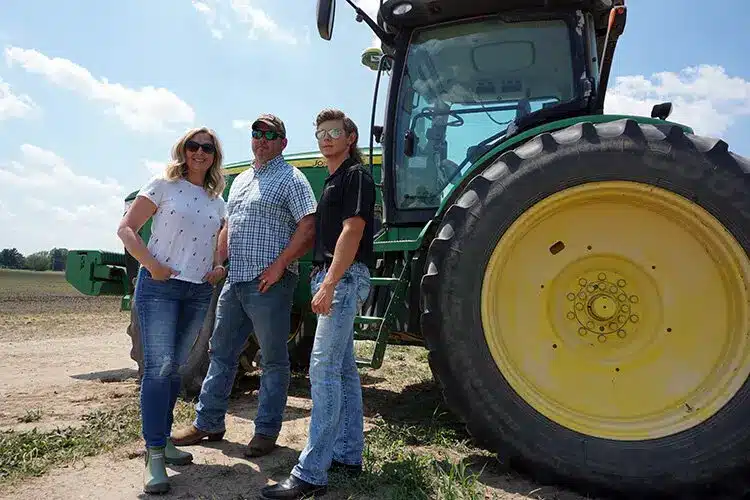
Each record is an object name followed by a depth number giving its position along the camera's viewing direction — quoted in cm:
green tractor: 249
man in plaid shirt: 304
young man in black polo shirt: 251
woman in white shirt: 275
